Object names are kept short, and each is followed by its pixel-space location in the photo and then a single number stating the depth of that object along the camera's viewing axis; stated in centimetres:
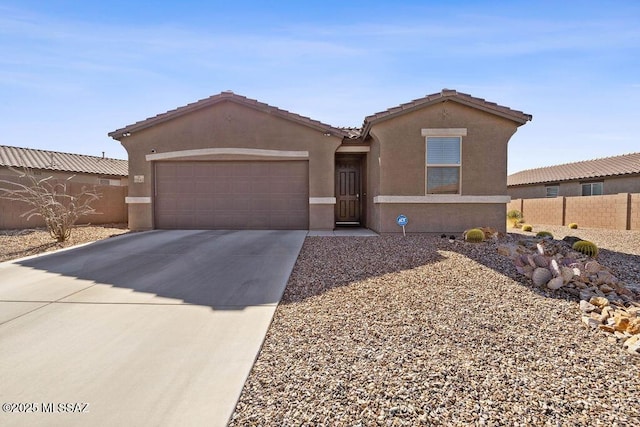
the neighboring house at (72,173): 1281
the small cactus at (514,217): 1900
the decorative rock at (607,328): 390
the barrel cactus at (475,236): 888
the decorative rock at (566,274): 550
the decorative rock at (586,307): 450
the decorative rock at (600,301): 458
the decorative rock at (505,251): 748
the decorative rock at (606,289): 530
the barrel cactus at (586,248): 816
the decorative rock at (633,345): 342
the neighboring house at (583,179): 2033
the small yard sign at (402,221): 1016
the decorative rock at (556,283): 536
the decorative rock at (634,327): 377
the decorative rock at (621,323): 387
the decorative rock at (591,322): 405
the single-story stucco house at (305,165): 1072
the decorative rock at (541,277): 555
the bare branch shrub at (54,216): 971
